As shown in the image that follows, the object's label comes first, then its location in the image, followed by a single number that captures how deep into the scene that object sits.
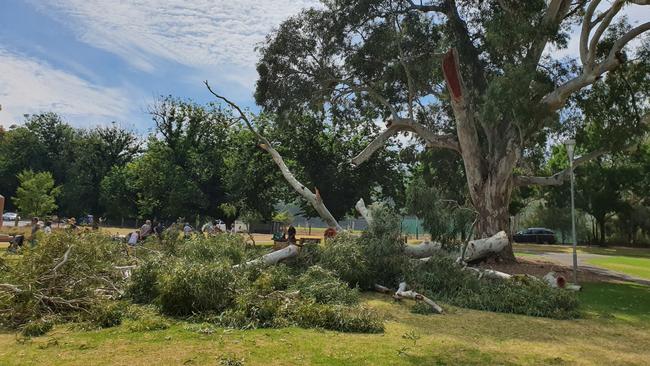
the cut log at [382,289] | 12.12
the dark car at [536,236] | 44.41
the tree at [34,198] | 44.88
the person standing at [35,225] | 20.01
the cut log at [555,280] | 12.63
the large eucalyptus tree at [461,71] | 15.62
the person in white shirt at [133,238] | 18.62
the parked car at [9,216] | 58.19
